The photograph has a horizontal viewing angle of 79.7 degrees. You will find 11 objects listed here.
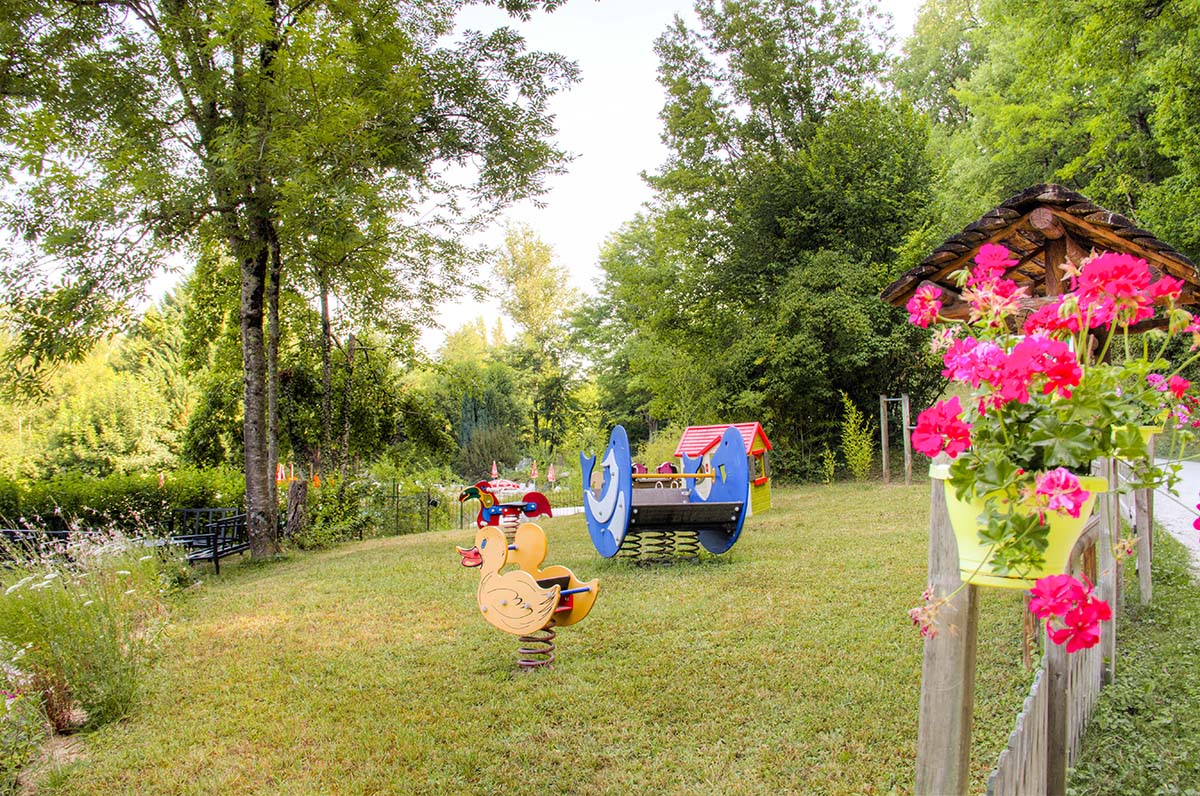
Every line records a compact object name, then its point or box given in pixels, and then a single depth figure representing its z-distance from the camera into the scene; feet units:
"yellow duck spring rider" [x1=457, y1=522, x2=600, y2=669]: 15.01
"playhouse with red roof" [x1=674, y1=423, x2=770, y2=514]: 40.42
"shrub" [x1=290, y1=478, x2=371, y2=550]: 38.50
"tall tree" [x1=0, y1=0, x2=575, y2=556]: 27.40
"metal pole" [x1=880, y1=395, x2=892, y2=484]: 49.24
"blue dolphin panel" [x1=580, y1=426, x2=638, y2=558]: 24.86
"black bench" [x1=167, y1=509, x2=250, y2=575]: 28.63
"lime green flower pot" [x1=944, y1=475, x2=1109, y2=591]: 4.55
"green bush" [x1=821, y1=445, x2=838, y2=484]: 53.98
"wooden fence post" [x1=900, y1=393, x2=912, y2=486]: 45.42
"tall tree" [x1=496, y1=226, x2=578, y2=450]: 105.29
